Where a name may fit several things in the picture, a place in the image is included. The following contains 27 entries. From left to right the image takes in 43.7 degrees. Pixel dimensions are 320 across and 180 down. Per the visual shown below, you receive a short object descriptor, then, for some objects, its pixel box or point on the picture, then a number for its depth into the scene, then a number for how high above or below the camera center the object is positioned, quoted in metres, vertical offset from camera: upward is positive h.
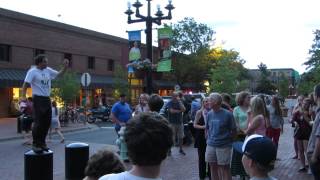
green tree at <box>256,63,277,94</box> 81.07 +1.21
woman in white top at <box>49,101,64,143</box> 15.23 -1.04
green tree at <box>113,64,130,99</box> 35.89 +0.97
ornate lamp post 16.04 +3.07
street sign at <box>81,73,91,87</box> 22.66 +0.78
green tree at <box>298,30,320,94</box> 62.08 +5.39
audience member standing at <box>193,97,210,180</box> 8.21 -1.12
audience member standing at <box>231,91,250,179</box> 7.58 -0.42
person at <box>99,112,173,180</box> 2.22 -0.29
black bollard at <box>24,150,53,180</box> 6.34 -1.17
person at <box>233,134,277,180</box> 2.82 -0.46
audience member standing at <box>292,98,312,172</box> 8.98 -0.83
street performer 6.65 -0.20
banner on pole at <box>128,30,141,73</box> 16.30 +1.95
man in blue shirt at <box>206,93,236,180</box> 6.64 -0.74
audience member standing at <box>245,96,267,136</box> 6.31 -0.41
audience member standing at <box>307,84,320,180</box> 4.55 -0.65
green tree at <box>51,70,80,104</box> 25.31 +0.25
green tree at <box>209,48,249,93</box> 48.15 +2.32
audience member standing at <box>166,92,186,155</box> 11.59 -0.63
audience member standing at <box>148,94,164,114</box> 9.14 -0.24
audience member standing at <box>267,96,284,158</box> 10.07 -0.72
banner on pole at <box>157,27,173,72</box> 16.13 +2.02
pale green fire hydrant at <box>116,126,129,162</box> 9.91 -1.46
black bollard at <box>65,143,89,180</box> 7.40 -1.23
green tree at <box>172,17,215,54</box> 58.88 +8.41
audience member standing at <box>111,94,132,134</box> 10.52 -0.57
